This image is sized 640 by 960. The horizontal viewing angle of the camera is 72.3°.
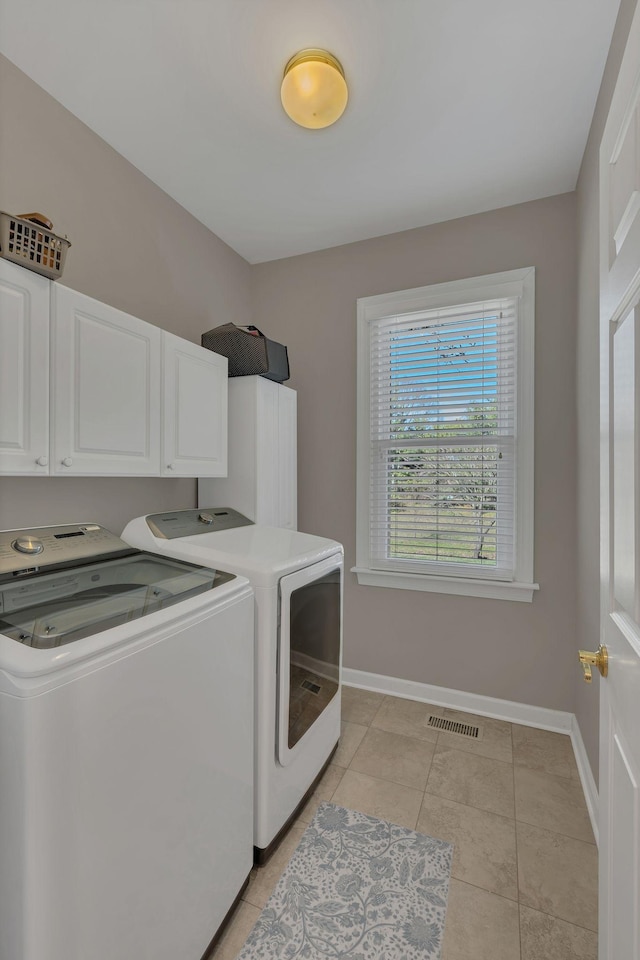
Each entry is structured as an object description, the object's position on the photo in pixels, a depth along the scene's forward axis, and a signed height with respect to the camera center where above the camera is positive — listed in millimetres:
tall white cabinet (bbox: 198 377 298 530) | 2311 +124
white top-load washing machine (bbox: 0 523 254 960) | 754 -580
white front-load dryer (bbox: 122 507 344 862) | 1462 -589
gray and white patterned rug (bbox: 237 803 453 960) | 1233 -1312
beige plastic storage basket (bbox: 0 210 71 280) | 1214 +670
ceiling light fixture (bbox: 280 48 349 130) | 1479 +1346
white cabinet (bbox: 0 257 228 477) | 1266 +311
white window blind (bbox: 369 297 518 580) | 2357 +224
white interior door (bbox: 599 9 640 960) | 683 -62
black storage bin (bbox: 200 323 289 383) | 2266 +680
